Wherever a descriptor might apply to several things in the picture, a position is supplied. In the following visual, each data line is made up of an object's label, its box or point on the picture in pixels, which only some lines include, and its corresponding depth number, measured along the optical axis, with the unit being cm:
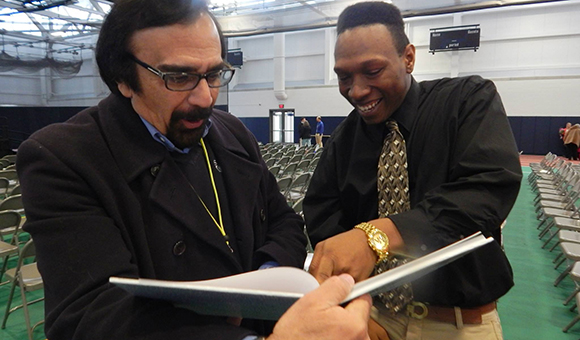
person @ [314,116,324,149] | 1530
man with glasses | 75
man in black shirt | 100
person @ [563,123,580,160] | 1280
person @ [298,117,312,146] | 1513
